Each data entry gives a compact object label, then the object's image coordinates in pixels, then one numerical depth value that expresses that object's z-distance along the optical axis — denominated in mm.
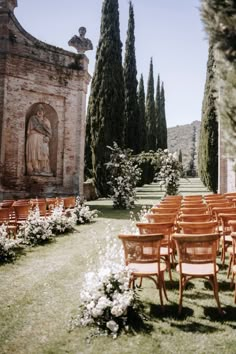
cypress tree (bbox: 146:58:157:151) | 40938
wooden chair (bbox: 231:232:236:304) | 4906
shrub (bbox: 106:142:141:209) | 16328
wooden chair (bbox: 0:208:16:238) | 8195
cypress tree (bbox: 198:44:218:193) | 23203
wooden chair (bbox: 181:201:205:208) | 8438
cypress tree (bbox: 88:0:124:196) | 20594
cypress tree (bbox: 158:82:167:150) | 46766
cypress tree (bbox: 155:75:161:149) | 45562
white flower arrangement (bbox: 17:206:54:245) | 9047
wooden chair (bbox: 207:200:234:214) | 7995
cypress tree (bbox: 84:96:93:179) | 24891
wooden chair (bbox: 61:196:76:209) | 12406
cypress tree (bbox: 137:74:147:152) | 33128
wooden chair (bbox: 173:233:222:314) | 4320
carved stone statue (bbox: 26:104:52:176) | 14961
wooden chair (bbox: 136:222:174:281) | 5344
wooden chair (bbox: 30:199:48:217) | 10609
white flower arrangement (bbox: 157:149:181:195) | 17781
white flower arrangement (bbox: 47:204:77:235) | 10336
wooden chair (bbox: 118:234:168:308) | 4453
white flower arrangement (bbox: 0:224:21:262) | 7348
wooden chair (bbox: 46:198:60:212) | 11711
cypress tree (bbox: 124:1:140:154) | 29578
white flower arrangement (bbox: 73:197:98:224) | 12383
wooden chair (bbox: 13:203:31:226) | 9301
